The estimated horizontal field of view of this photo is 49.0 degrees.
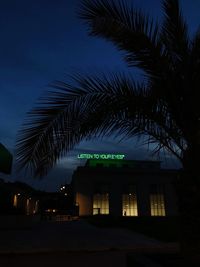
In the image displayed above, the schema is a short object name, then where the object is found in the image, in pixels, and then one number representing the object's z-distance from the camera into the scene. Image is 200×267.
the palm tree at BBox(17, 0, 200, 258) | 3.46
